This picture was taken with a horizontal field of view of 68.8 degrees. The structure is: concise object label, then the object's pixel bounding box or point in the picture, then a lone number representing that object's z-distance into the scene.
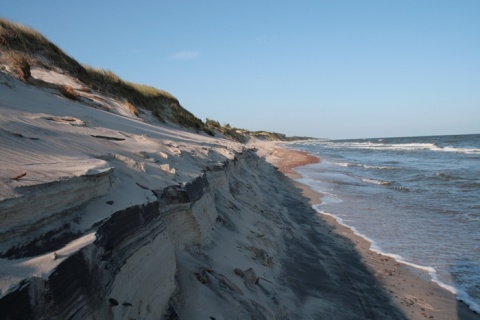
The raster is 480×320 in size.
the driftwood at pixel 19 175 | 2.04
